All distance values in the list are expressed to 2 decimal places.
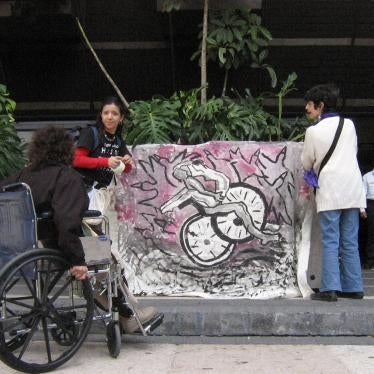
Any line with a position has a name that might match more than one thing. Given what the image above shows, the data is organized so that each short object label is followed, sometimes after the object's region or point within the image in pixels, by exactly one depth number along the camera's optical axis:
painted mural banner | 5.36
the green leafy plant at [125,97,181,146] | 5.68
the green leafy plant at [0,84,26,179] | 6.26
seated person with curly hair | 3.72
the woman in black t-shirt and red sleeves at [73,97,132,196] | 5.00
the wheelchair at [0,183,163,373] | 3.65
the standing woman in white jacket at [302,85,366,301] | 5.00
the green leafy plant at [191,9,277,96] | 7.06
